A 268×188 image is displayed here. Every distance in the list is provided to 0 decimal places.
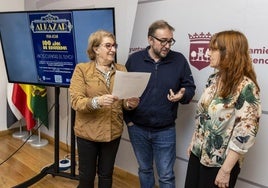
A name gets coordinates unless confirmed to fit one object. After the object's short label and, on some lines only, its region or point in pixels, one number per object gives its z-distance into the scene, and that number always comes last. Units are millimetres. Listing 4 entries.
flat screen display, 2414
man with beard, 1940
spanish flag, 3668
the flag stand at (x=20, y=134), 4086
